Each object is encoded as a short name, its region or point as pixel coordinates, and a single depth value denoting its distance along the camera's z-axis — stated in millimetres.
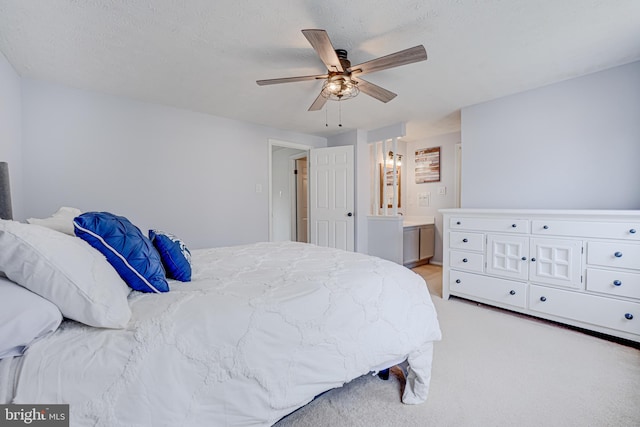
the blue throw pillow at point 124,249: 1041
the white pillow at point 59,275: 797
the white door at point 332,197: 4243
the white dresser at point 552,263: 2045
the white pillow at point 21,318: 709
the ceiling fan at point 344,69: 1614
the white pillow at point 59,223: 1273
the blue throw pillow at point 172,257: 1387
